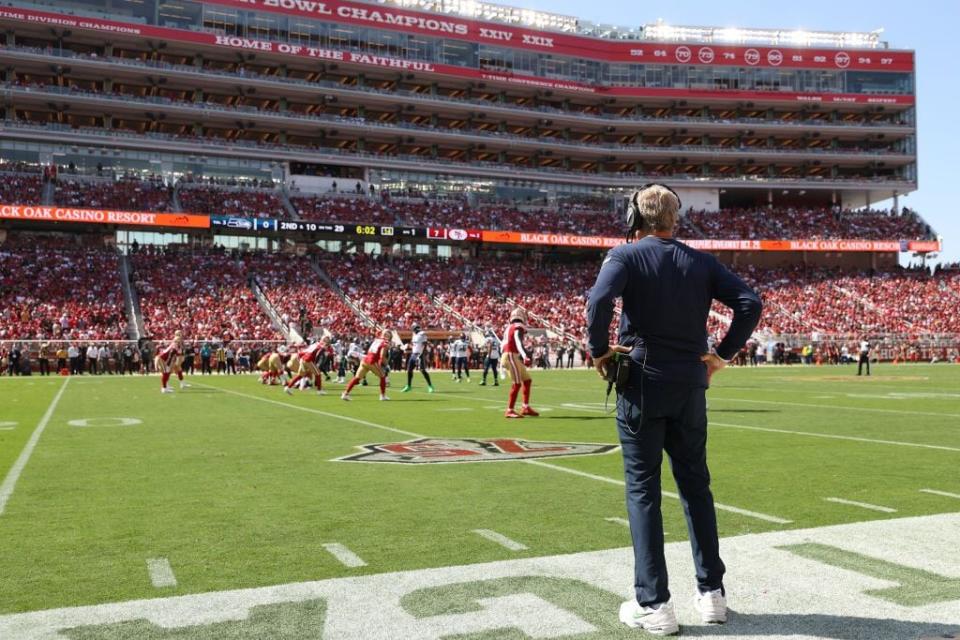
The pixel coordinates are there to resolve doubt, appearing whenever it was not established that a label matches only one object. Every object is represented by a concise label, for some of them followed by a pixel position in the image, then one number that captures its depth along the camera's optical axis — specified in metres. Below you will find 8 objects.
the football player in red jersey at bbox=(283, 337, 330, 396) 22.12
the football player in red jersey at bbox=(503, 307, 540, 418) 15.24
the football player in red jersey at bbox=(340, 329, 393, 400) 19.58
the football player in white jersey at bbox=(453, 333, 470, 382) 31.56
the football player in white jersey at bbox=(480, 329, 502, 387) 27.86
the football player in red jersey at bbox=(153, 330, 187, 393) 22.48
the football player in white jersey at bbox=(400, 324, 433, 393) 24.05
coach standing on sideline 4.11
